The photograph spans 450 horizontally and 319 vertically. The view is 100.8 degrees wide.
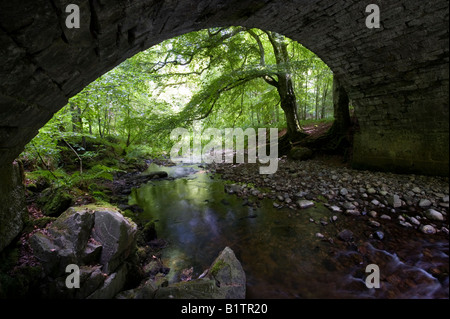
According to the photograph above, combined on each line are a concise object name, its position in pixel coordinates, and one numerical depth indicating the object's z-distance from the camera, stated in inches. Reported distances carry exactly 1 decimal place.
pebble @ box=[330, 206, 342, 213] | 151.5
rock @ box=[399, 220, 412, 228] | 118.1
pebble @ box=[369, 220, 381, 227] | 126.2
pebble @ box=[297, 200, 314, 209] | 168.1
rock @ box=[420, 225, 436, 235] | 109.6
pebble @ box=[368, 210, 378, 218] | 135.0
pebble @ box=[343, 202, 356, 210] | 147.7
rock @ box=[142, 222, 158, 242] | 147.8
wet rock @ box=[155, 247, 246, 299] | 85.2
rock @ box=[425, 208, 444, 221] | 114.6
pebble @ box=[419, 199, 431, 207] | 123.2
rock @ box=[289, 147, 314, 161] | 295.0
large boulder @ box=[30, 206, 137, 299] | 84.2
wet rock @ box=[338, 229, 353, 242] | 119.6
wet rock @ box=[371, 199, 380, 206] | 143.8
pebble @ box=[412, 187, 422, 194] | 131.3
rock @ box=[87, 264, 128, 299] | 86.4
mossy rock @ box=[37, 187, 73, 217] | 138.0
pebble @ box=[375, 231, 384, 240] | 114.6
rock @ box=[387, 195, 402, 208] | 134.9
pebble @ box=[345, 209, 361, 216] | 141.9
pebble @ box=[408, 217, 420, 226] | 117.3
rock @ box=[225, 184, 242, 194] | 235.8
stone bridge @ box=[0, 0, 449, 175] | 58.1
